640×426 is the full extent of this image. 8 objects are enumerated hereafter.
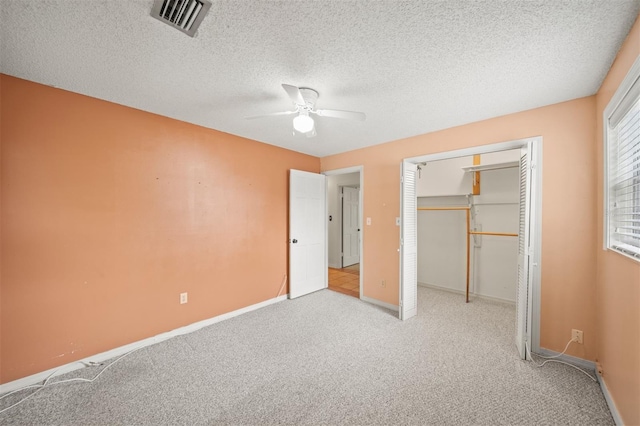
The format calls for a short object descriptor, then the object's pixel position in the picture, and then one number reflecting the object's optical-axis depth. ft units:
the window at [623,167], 4.43
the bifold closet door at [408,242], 9.87
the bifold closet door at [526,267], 7.12
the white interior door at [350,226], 20.04
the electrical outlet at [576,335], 6.84
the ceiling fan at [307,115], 6.48
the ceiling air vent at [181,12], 3.98
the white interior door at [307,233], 12.46
